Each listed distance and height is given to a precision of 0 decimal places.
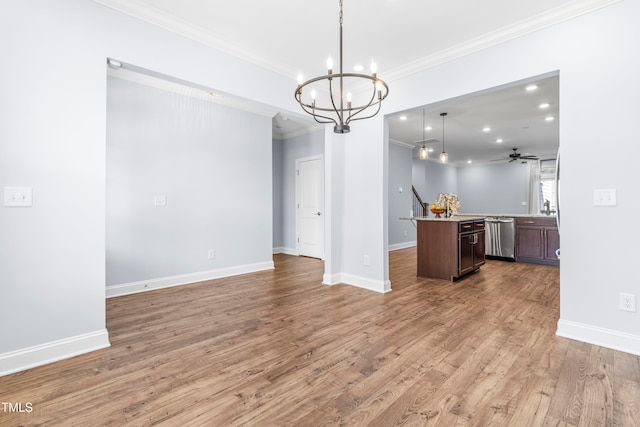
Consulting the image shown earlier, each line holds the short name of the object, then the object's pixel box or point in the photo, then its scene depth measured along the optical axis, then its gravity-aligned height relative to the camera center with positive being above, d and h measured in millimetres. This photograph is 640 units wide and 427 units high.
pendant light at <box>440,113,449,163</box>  6266 +1169
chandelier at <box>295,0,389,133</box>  3816 +1516
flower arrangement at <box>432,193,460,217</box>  4691 +152
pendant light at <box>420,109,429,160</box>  5662 +1131
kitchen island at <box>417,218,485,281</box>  4207 -512
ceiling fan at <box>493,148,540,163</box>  8351 +1615
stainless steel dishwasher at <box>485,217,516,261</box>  5660 -473
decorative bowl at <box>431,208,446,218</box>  4598 +26
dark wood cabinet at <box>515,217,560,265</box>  5266 -485
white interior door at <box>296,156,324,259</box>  6195 +130
